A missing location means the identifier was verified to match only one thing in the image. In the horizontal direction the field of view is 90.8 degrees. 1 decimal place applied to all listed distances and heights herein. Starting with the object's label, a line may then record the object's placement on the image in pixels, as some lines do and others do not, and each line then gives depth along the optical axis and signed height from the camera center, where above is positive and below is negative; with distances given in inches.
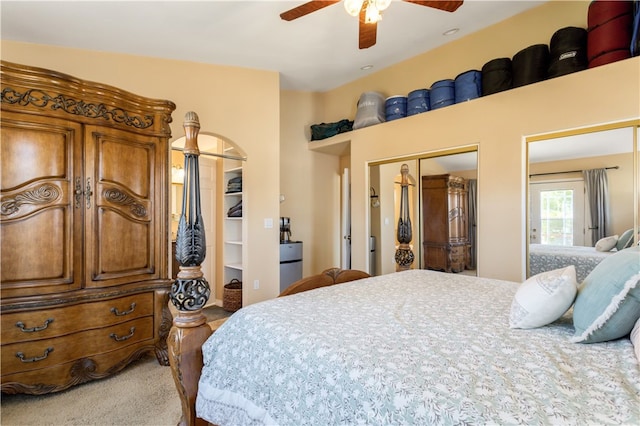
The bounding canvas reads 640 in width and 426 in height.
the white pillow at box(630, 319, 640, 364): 37.8 -16.1
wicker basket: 165.6 -43.1
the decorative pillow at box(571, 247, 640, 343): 41.7 -12.5
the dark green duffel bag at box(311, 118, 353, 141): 177.0 +49.9
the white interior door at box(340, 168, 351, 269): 173.6 -2.7
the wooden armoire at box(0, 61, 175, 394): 79.6 -3.4
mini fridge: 173.2 -26.2
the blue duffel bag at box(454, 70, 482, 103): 123.3 +50.9
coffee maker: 176.7 -8.0
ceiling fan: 80.4 +54.6
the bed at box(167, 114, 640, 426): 31.3 -18.0
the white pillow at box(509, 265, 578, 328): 48.4 -13.8
